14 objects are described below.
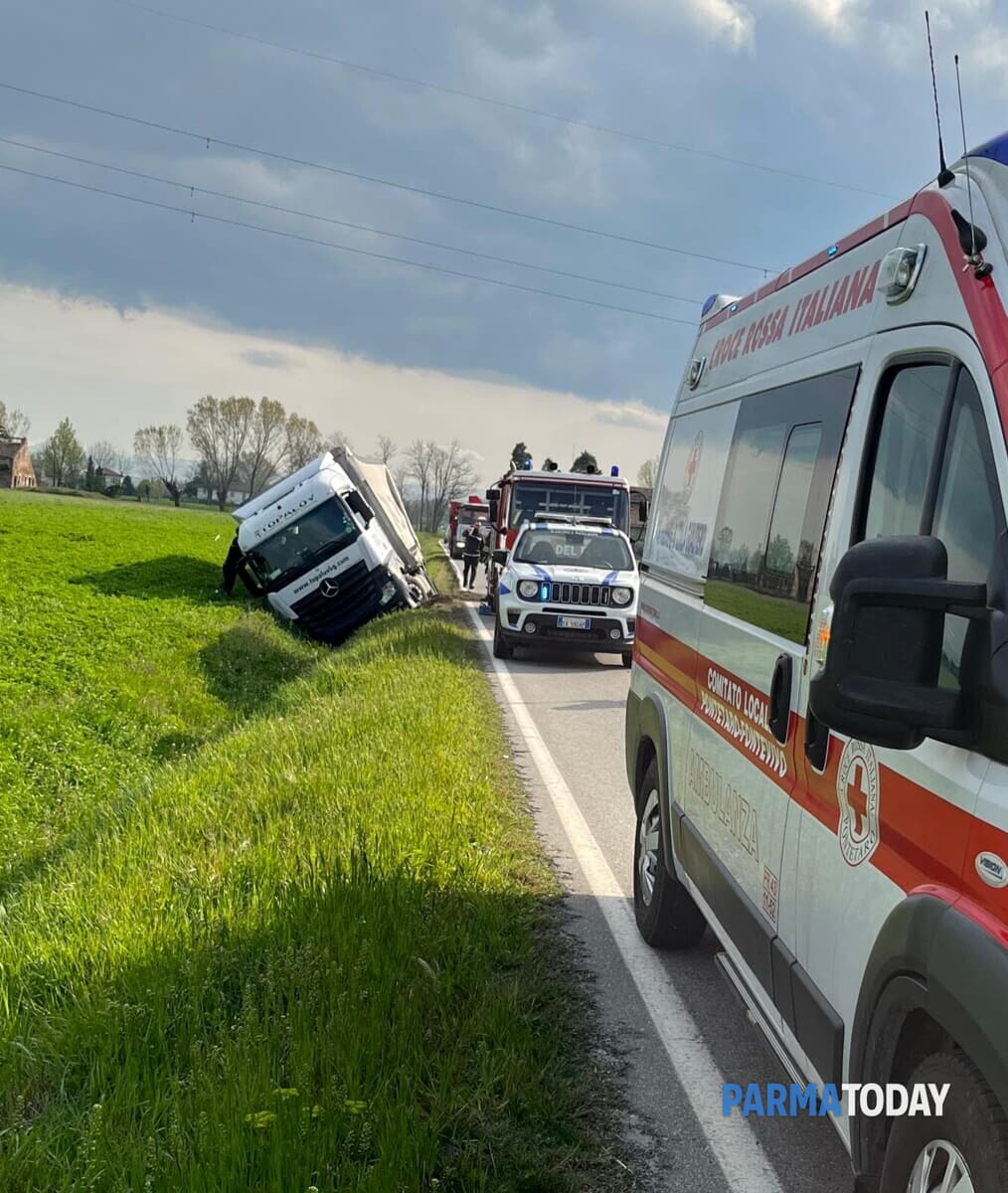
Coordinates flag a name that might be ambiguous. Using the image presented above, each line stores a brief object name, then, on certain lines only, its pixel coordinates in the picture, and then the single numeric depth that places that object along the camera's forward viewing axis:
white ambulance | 1.92
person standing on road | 22.19
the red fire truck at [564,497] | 18.83
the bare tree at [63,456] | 128.38
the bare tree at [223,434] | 133.50
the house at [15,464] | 115.12
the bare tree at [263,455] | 133.00
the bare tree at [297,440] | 137.50
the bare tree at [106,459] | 156.62
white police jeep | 13.98
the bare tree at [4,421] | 136.88
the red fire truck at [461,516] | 45.31
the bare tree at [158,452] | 145.38
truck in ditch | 18.69
